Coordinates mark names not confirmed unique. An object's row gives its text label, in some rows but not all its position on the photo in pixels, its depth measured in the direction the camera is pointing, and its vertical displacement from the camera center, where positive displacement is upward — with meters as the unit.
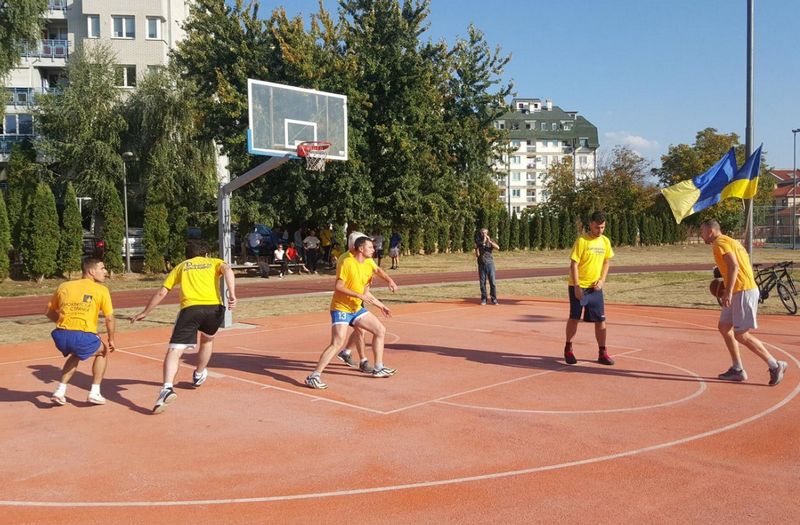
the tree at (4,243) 25.20 +0.08
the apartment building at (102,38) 44.59 +13.36
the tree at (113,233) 27.03 +0.43
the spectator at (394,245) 31.81 -0.16
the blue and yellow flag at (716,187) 14.24 +1.07
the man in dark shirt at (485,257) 17.45 -0.41
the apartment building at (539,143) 112.88 +15.59
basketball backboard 15.39 +2.90
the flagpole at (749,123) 14.71 +2.45
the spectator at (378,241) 30.28 +0.03
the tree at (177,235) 28.42 +0.33
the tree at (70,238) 26.44 +0.25
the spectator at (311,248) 28.67 -0.23
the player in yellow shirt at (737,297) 8.33 -0.70
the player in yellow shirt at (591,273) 9.65 -0.46
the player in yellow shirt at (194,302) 7.79 -0.67
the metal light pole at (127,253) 27.66 -0.35
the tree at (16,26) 28.47 +9.05
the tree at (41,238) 25.61 +0.25
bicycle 15.95 -1.13
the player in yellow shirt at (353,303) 8.57 -0.76
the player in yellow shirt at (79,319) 7.55 -0.81
